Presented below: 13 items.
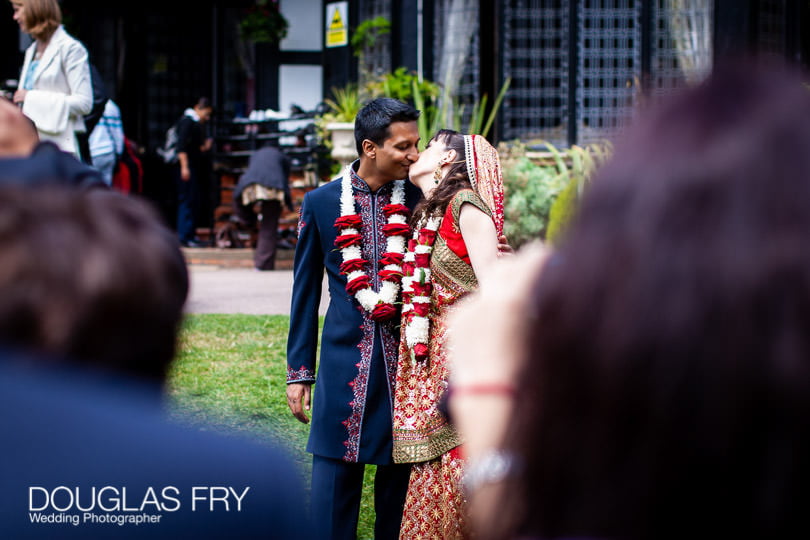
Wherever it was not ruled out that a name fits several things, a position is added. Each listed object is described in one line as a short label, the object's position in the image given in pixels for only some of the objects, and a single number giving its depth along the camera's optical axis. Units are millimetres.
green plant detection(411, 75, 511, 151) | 10080
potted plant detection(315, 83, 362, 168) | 11000
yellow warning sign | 13328
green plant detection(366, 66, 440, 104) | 11109
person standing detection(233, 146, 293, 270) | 12281
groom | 3684
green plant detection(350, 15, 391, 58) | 12266
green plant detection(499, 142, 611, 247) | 9273
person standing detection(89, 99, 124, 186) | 7906
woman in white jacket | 5699
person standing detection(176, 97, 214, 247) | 13820
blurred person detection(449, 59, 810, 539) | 897
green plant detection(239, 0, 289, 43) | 15688
